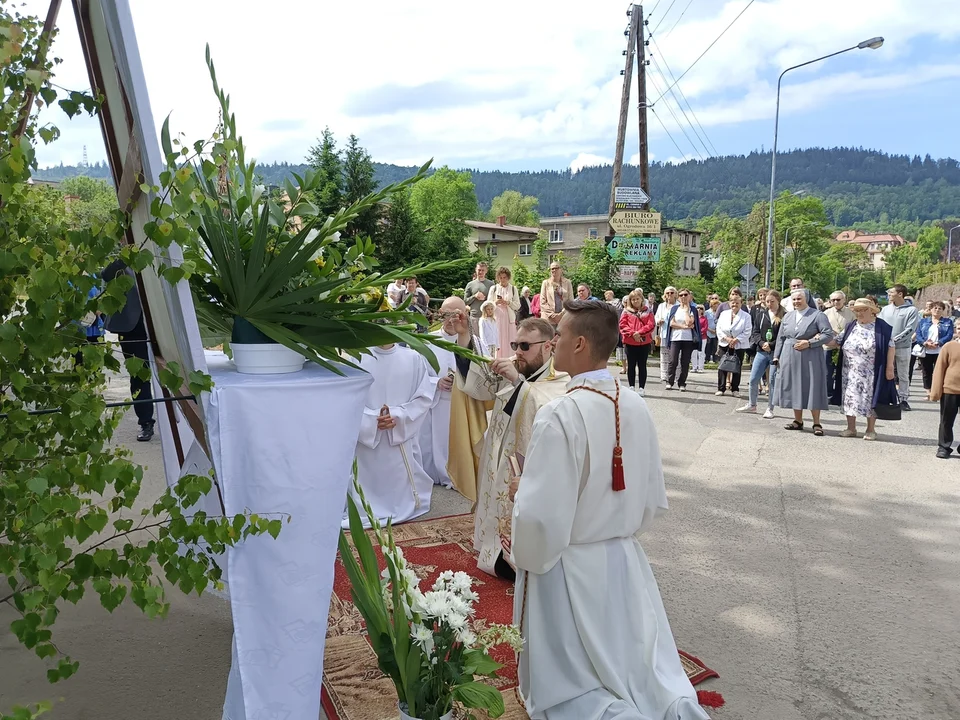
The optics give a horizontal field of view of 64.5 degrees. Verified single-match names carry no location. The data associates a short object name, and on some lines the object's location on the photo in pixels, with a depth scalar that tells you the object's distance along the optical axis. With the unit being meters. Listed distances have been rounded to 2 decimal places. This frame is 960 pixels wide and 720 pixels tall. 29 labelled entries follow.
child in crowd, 10.90
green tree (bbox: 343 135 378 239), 33.28
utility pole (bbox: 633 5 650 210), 20.39
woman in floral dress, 9.29
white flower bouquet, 2.60
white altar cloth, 2.10
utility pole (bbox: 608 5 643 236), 20.22
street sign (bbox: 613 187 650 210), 19.00
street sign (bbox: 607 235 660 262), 19.17
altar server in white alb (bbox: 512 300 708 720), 2.96
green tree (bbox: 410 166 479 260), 74.38
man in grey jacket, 12.18
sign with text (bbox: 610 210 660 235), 18.92
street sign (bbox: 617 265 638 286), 19.53
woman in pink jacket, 12.41
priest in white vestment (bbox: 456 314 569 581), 4.40
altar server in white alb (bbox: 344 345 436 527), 5.94
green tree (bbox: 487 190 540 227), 107.94
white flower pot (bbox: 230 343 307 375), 2.29
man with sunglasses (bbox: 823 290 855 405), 10.19
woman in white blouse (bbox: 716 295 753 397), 12.68
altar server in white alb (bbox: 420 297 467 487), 7.08
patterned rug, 3.31
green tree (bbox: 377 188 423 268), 33.88
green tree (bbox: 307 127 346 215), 31.61
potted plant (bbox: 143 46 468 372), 2.22
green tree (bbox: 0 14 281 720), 1.42
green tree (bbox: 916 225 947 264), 123.00
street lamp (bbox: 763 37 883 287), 22.56
